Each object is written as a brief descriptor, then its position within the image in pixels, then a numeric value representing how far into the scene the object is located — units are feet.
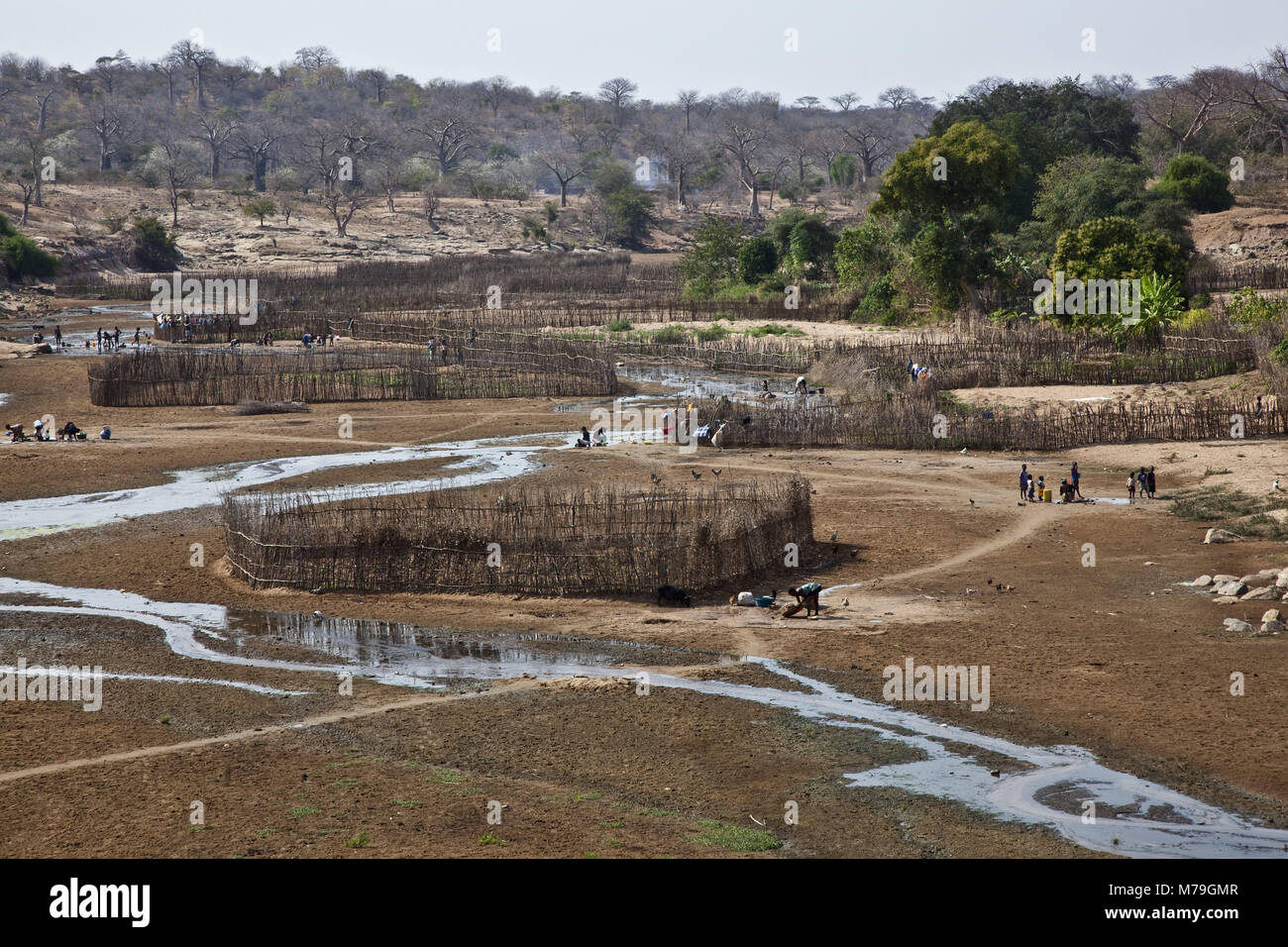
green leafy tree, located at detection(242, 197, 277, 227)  292.81
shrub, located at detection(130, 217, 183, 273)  262.26
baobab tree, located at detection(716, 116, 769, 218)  371.72
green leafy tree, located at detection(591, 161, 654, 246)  326.85
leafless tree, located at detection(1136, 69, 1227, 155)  256.52
